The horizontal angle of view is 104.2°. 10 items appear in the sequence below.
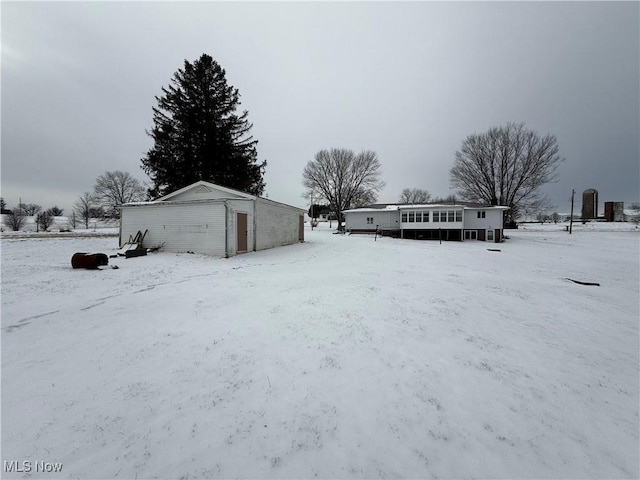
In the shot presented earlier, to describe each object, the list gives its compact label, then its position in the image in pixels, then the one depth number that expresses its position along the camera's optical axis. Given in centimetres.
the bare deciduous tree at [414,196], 7325
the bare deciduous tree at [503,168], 3300
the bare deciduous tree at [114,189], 4688
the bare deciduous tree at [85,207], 4892
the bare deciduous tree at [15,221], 3607
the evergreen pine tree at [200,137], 2334
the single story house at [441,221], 2770
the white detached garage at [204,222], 1292
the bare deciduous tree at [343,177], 4022
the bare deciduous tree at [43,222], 3772
